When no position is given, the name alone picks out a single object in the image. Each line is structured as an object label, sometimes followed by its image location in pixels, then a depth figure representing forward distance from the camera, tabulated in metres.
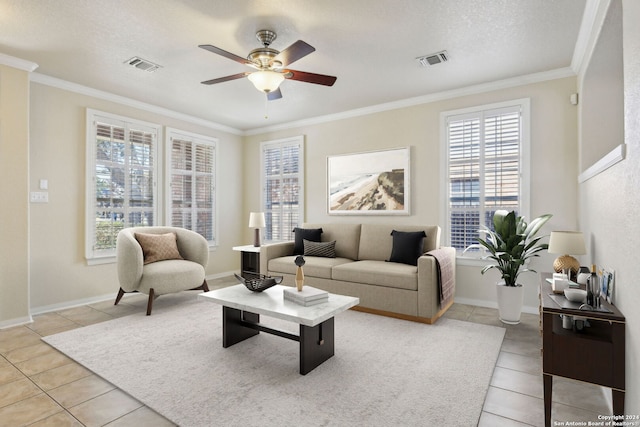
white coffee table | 2.39
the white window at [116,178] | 4.34
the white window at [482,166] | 3.93
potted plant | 3.45
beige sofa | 3.49
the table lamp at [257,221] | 5.43
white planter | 3.48
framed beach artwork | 4.71
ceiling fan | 2.81
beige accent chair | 3.77
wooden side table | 1.69
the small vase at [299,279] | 2.73
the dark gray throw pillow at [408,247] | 3.98
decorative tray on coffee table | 2.90
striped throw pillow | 4.66
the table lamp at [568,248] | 2.66
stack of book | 2.56
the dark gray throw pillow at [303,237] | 4.93
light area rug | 1.93
